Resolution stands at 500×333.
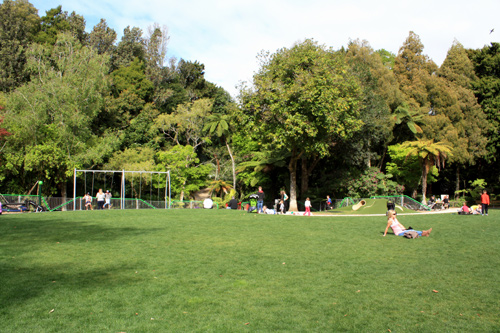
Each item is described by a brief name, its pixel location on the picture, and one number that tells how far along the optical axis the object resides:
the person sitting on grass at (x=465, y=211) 22.17
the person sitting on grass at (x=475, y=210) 22.66
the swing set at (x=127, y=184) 40.06
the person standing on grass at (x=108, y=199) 29.03
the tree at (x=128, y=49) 56.44
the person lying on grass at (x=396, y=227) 12.51
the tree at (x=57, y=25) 48.94
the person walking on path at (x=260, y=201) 24.03
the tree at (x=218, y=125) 48.03
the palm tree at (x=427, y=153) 32.97
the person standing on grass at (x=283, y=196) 24.95
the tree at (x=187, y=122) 47.50
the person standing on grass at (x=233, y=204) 31.58
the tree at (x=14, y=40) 44.06
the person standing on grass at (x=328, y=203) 31.72
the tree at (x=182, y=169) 44.56
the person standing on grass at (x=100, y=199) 28.28
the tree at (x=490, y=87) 39.97
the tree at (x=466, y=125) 38.53
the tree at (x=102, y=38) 57.34
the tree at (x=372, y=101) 34.88
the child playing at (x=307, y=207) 24.54
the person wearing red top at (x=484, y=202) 21.39
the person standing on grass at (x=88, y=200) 28.03
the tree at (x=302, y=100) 27.33
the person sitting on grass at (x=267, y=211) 25.48
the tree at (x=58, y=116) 33.09
